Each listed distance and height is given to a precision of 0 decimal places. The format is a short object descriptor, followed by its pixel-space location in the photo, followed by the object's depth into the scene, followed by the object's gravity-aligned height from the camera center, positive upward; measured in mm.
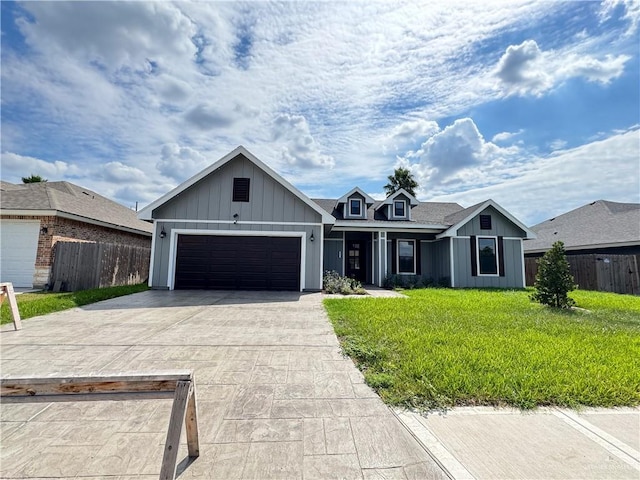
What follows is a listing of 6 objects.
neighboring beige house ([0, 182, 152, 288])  11242 +1270
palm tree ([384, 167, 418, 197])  32562 +9602
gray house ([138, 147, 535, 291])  11523 +1332
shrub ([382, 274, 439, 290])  14219 -663
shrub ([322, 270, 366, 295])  11492 -768
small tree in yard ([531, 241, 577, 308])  8570 -275
